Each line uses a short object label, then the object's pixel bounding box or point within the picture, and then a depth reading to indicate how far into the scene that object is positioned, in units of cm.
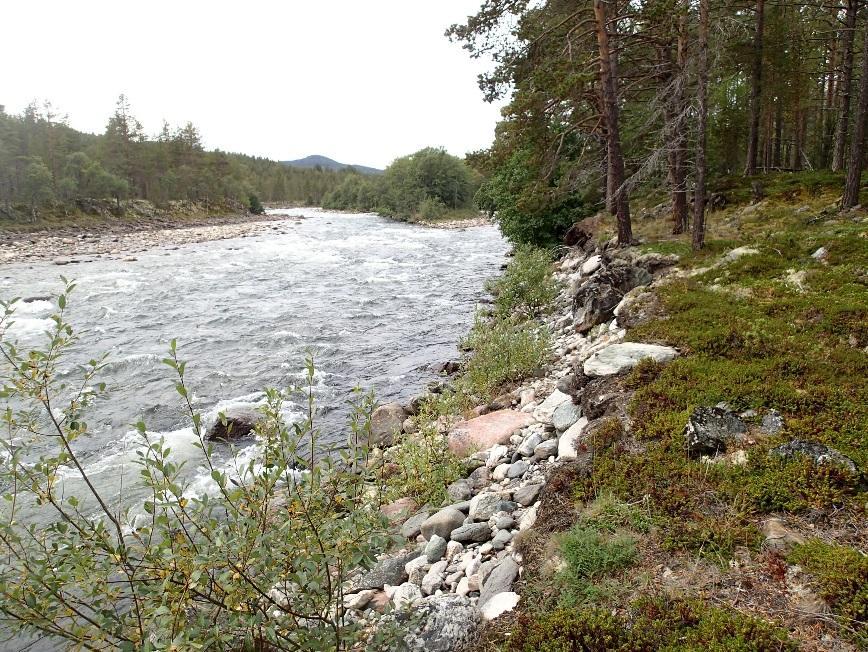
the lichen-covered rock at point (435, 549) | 519
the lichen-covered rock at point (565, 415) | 690
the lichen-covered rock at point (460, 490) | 634
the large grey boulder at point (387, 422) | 919
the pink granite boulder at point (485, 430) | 749
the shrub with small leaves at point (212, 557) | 257
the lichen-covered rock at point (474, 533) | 521
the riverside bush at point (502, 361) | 1025
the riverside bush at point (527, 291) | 1568
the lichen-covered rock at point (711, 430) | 493
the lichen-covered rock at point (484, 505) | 552
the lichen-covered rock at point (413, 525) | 585
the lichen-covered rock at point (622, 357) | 697
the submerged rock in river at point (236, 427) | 965
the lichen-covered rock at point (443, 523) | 556
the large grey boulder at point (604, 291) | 1126
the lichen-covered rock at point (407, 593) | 461
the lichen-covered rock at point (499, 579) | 414
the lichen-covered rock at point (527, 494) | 551
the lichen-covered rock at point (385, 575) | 512
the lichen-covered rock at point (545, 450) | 645
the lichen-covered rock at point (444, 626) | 371
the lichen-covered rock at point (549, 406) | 762
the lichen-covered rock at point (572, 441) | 584
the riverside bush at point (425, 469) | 681
